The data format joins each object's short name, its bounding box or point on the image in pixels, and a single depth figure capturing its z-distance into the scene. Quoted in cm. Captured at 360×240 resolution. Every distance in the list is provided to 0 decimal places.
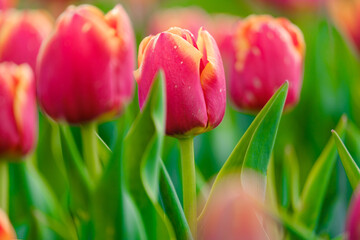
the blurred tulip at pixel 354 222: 86
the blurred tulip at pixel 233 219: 87
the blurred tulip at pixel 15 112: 105
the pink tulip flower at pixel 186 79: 96
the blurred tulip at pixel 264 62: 108
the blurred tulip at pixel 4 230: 88
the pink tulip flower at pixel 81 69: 103
